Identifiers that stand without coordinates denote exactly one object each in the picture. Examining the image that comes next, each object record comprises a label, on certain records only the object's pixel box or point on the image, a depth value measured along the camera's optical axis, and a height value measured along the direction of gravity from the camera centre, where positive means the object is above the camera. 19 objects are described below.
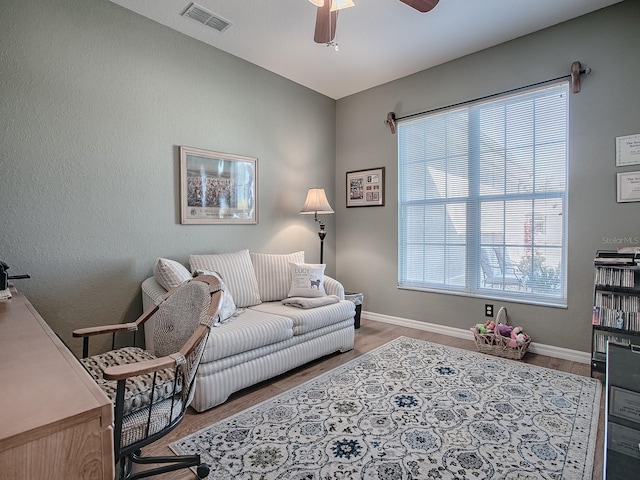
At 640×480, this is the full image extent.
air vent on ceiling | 2.72 +1.72
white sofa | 2.23 -0.68
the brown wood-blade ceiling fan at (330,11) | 2.12 +1.36
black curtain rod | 2.88 +1.29
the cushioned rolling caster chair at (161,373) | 1.26 -0.61
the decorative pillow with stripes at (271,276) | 3.33 -0.43
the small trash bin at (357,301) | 3.86 -0.79
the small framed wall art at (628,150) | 2.67 +0.61
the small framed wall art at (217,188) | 3.12 +0.41
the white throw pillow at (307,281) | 3.27 -0.48
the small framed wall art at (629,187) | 2.66 +0.33
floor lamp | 3.85 +0.30
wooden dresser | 0.68 -0.39
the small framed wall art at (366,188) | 4.25 +0.53
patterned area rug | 1.65 -1.11
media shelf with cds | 2.46 -0.53
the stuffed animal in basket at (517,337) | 2.98 -0.93
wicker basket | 2.99 -1.00
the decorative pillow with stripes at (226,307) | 2.55 -0.57
